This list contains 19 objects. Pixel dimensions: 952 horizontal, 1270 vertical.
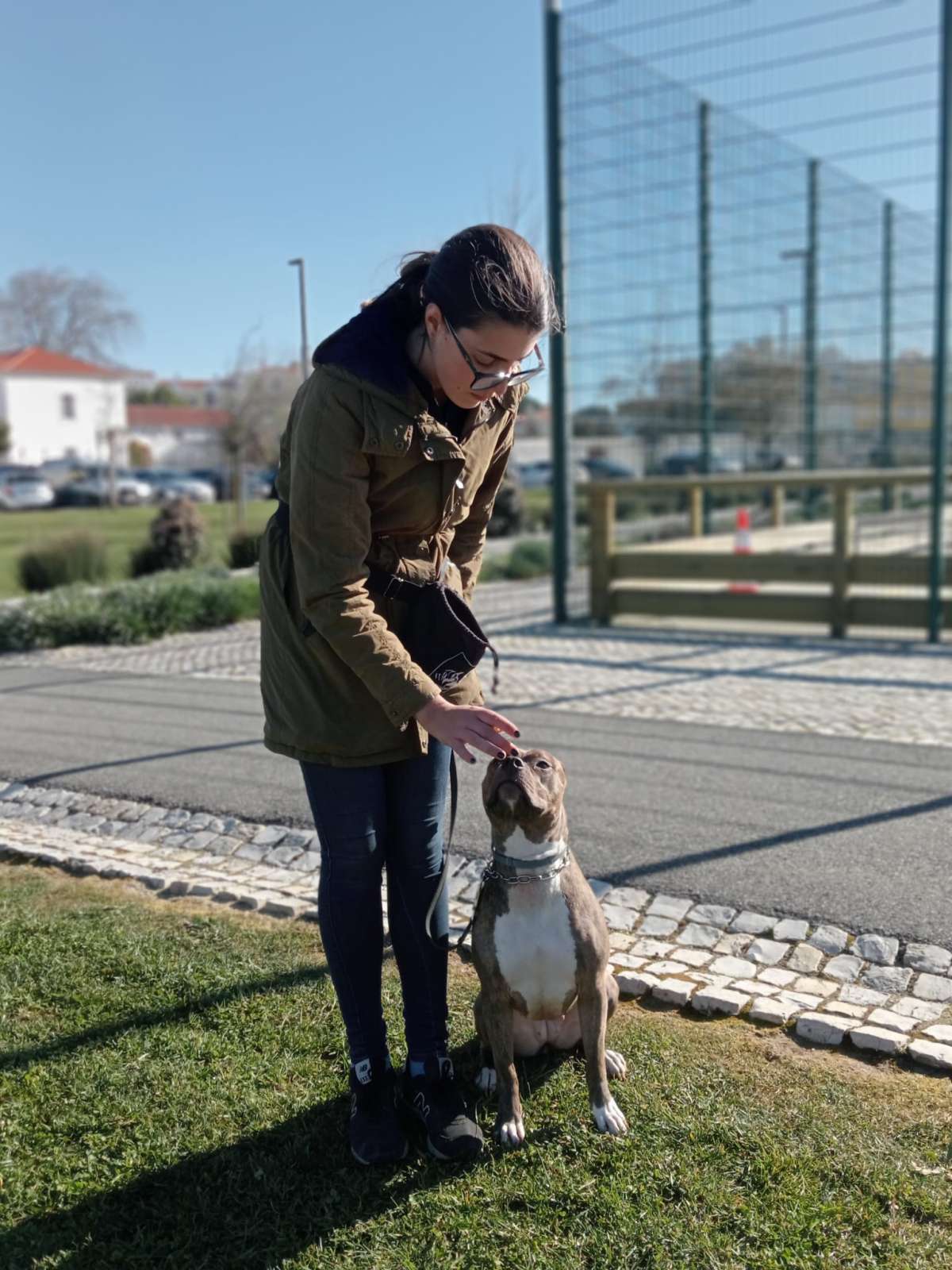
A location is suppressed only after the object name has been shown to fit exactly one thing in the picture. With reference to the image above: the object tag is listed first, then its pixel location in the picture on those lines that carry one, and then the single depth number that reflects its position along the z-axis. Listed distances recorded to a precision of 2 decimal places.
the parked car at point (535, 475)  44.69
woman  2.49
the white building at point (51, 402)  71.81
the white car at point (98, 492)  43.84
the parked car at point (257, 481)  29.90
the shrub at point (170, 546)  15.28
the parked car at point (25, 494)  42.16
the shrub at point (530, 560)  16.79
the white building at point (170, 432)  77.31
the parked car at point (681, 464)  14.34
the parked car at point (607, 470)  13.81
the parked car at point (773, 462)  17.20
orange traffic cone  10.96
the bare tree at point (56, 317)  72.19
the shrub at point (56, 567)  14.34
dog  2.79
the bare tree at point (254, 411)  23.00
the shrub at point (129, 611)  11.19
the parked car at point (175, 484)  46.46
